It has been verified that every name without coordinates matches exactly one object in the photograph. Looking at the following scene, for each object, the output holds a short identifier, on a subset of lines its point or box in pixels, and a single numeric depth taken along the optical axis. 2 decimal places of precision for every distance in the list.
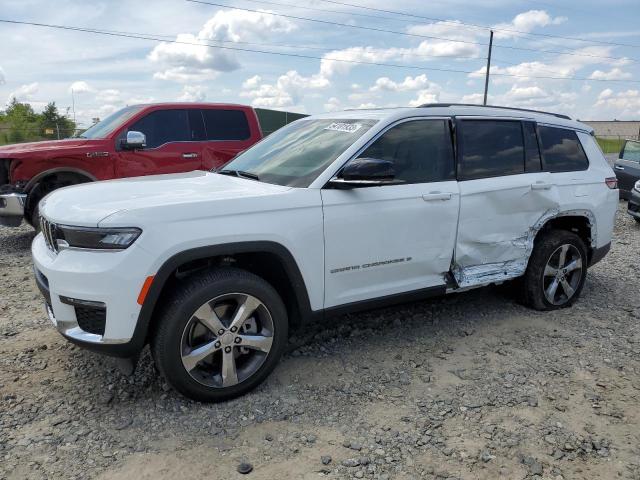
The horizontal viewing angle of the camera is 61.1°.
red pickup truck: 6.95
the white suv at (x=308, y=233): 2.92
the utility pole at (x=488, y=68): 33.72
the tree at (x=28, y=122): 27.36
